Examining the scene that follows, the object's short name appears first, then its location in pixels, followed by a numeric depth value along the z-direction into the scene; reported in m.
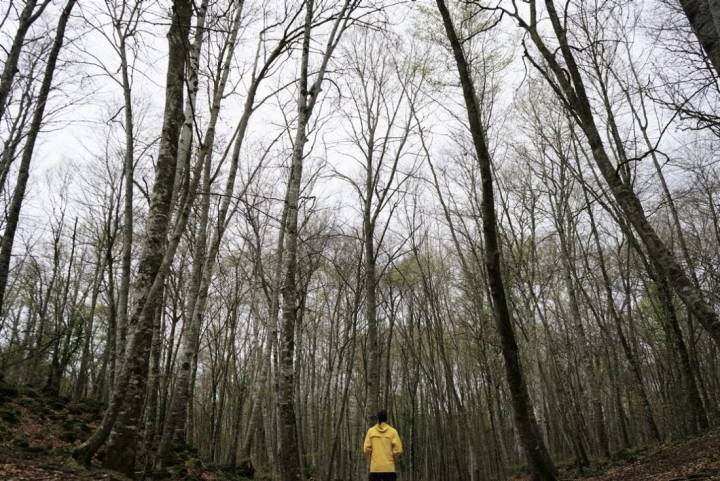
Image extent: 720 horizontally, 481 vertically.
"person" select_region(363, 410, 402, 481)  6.49
